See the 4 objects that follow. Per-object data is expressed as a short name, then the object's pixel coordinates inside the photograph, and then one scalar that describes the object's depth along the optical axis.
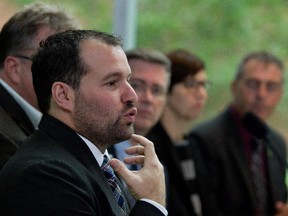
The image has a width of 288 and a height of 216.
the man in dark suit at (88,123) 3.28
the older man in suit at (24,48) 4.65
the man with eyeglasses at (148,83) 6.03
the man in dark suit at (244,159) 7.05
